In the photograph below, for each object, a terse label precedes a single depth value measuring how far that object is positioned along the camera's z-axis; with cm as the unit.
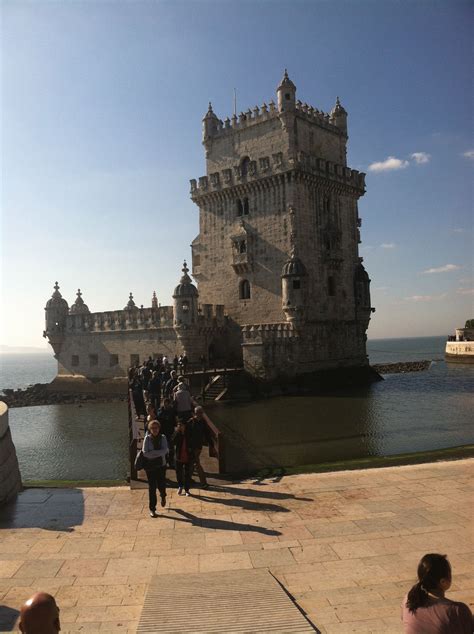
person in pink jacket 341
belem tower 3419
